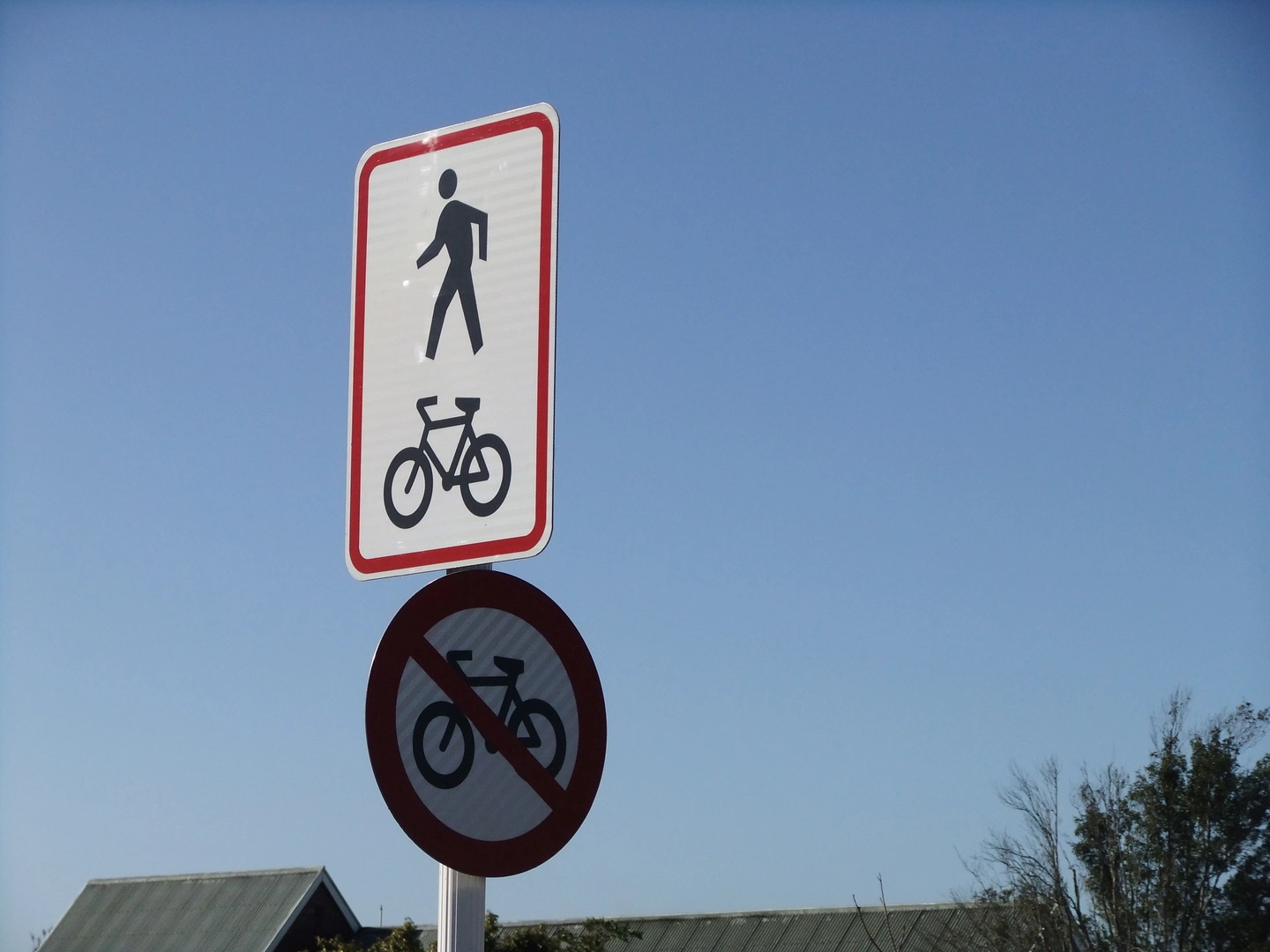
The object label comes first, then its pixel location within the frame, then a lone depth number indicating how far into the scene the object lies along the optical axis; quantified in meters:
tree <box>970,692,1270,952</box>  32.00
